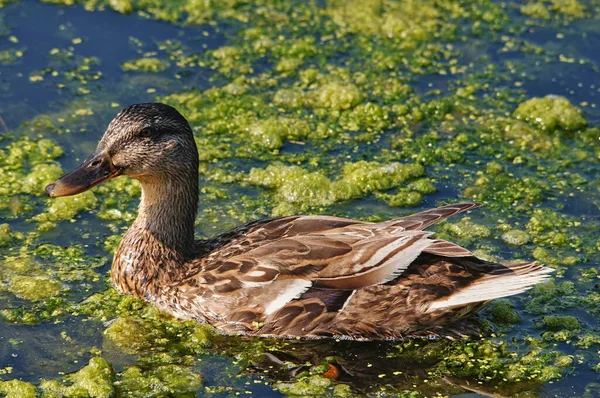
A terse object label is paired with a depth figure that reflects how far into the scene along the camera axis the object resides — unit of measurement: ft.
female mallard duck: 42.70
